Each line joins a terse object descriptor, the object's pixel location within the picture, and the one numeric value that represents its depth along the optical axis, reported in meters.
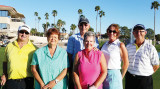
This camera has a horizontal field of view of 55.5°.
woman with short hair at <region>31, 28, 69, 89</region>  3.16
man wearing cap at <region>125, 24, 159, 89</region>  3.72
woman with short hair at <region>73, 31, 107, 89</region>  3.00
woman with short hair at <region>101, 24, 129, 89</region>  3.33
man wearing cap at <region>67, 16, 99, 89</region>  3.68
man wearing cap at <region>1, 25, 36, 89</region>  3.40
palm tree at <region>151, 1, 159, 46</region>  56.11
